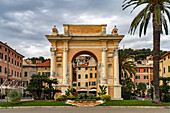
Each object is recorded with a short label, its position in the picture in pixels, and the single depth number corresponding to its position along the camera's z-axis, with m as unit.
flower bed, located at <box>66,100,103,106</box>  24.22
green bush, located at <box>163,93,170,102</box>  28.92
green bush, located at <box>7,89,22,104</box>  24.60
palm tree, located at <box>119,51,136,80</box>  41.22
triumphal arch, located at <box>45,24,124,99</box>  34.59
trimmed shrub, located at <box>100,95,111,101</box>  28.08
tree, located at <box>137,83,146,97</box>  68.60
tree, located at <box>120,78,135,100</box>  39.56
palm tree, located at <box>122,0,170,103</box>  25.12
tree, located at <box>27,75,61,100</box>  29.31
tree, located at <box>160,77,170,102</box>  29.11
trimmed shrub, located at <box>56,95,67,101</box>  27.80
